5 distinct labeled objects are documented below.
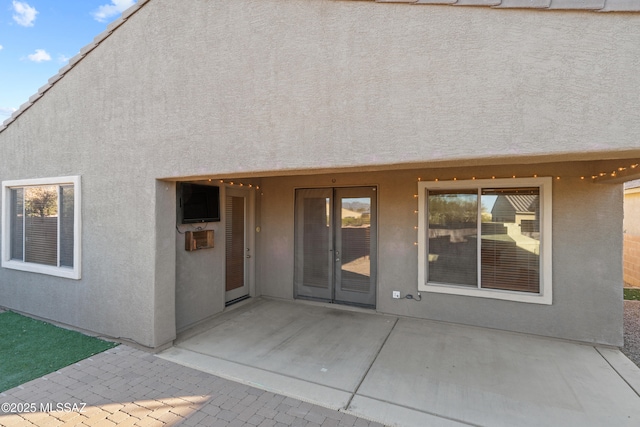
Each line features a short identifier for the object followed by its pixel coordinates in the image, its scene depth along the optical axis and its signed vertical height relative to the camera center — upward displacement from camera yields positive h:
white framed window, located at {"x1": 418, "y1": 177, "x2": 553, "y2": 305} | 4.99 -0.46
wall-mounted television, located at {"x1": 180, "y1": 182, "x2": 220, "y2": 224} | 5.14 +0.17
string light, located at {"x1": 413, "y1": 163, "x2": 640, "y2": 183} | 3.66 +0.55
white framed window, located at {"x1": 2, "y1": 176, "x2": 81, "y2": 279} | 5.26 -0.26
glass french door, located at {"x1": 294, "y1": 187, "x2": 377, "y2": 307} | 6.22 -0.70
